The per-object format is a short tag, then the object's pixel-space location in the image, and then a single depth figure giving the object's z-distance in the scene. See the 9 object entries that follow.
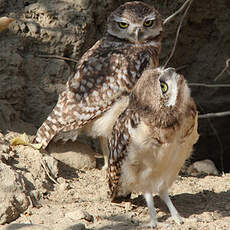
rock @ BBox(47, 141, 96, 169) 9.93
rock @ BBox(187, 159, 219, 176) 11.77
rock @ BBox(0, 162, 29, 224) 7.18
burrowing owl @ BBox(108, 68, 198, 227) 6.76
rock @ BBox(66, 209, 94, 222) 7.15
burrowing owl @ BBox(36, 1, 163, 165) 9.74
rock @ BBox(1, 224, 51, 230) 6.16
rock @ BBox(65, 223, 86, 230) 6.59
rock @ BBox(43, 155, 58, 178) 9.07
